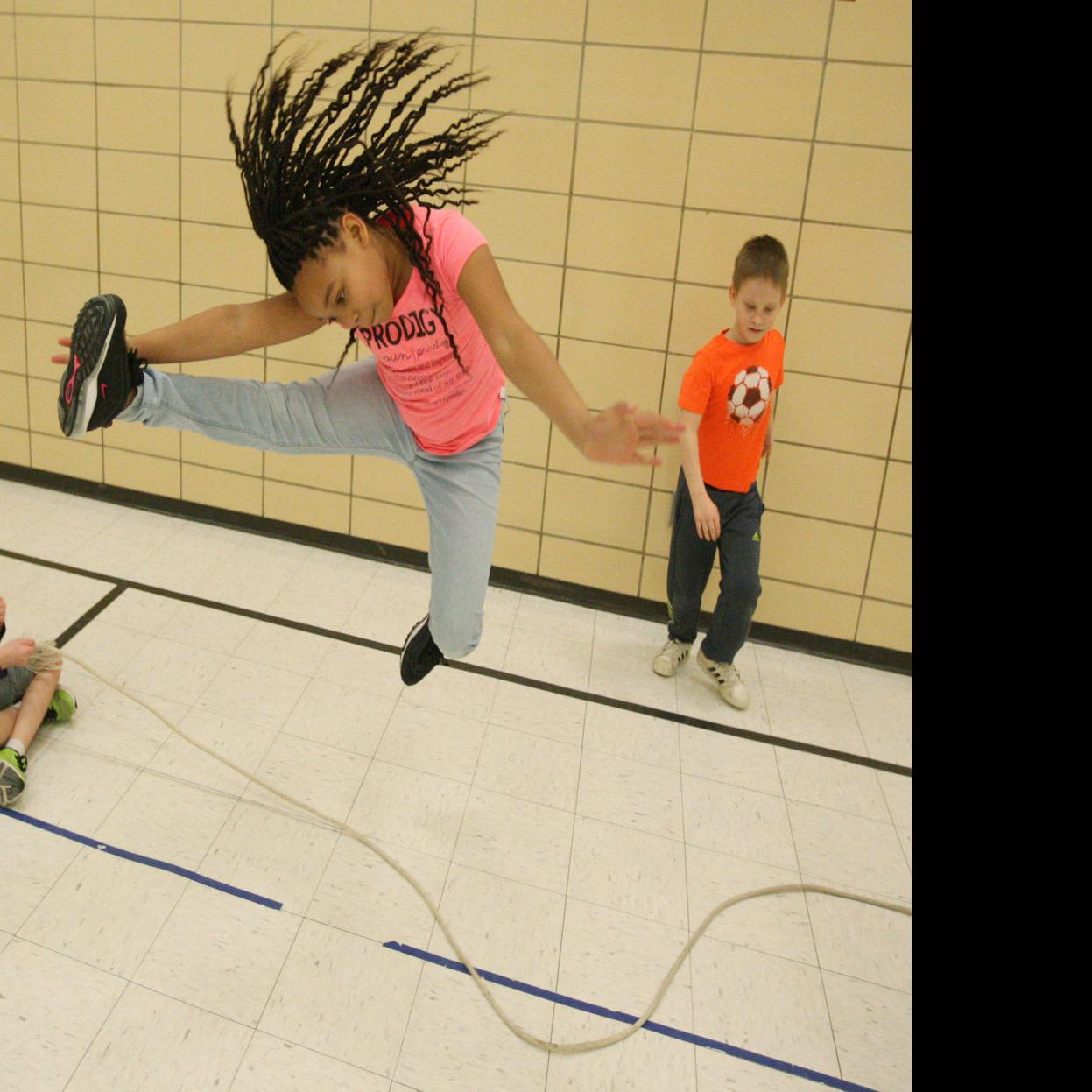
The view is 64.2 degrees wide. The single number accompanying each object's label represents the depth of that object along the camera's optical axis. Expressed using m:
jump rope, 1.64
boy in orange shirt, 2.42
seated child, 2.03
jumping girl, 1.33
